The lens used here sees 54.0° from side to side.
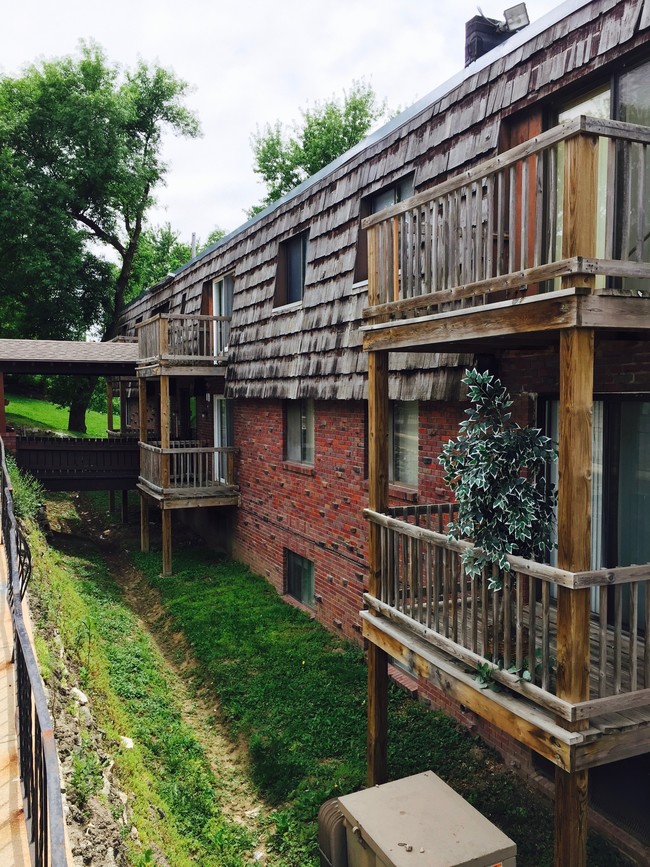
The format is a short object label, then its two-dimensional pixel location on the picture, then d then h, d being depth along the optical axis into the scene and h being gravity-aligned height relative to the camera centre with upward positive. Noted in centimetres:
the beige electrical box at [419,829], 405 -291
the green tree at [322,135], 3703 +1548
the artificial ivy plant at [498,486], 439 -62
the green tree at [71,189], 2497 +883
